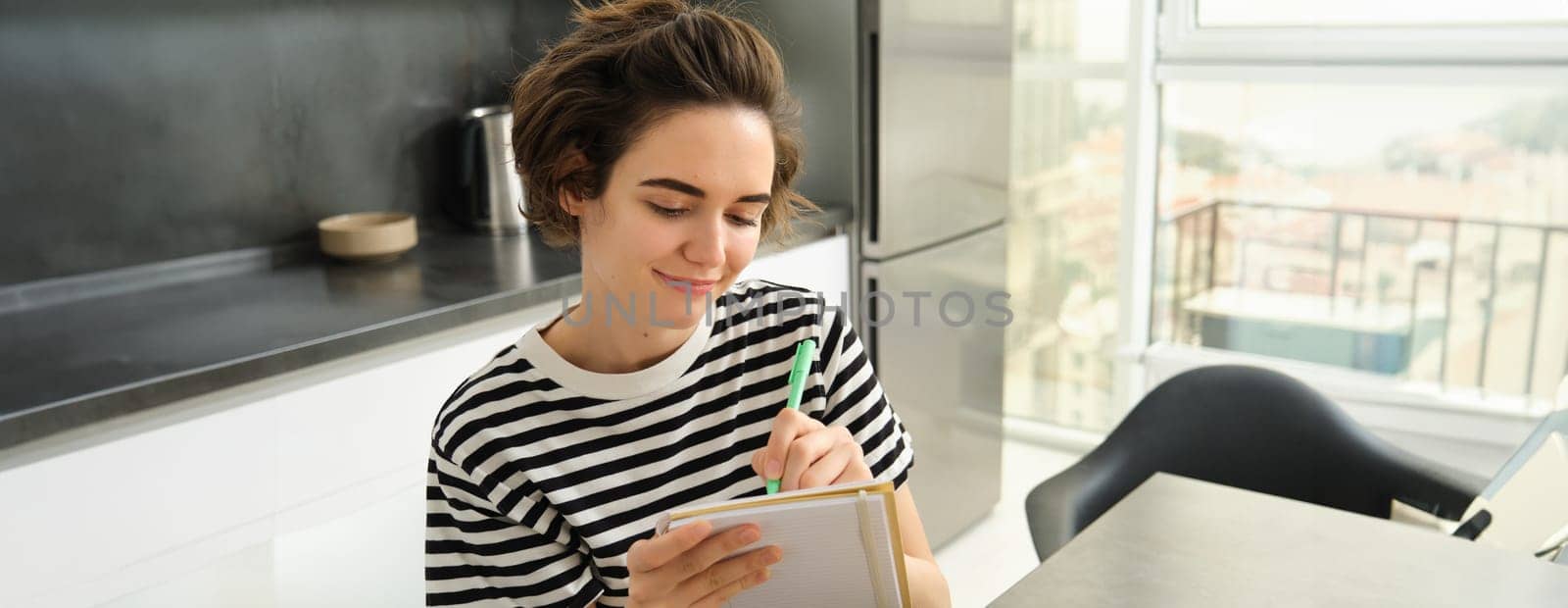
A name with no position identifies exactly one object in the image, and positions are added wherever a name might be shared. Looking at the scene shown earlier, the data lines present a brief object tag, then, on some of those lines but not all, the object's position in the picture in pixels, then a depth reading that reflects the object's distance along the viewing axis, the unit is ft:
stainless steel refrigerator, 8.23
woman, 3.51
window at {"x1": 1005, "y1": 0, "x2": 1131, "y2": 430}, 10.75
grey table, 3.89
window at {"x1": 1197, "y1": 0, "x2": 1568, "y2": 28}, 8.73
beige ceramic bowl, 6.97
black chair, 6.07
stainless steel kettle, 7.88
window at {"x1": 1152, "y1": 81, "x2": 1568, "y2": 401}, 9.08
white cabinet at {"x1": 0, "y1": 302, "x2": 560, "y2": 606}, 4.57
